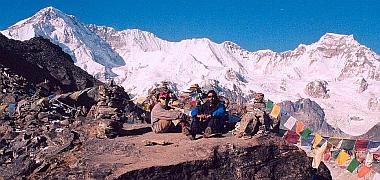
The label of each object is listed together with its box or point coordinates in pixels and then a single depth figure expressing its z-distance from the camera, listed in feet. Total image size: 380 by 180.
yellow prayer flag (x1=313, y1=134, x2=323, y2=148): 70.05
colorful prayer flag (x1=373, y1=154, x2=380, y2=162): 83.78
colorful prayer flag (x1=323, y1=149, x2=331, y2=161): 70.38
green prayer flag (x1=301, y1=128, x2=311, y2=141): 70.85
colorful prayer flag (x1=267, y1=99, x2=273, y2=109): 72.91
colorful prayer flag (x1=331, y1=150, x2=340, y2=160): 70.85
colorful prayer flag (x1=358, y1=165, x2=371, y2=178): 67.97
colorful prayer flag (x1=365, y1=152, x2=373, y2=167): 79.63
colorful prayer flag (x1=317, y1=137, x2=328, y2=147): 69.54
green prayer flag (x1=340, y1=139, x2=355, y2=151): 71.11
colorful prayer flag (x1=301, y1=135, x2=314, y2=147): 71.87
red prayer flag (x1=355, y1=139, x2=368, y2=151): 72.59
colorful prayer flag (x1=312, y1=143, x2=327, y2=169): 57.94
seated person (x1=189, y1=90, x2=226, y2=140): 59.67
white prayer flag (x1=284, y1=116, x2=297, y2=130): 75.59
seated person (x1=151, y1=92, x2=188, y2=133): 61.26
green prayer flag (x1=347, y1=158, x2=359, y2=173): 67.87
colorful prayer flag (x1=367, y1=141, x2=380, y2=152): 74.38
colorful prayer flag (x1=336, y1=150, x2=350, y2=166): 69.36
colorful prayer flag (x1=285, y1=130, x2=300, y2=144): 65.39
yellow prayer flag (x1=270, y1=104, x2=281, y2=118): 67.26
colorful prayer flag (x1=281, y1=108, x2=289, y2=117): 73.85
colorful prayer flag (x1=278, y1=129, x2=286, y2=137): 63.04
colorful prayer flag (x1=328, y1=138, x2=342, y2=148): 70.48
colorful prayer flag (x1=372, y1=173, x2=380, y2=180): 71.53
